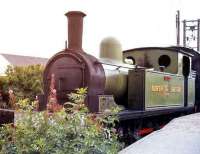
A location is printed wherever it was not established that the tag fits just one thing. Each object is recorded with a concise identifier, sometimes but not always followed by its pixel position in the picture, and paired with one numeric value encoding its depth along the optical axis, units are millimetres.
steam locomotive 7969
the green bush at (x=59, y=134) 3264
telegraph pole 32125
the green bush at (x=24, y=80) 19562
